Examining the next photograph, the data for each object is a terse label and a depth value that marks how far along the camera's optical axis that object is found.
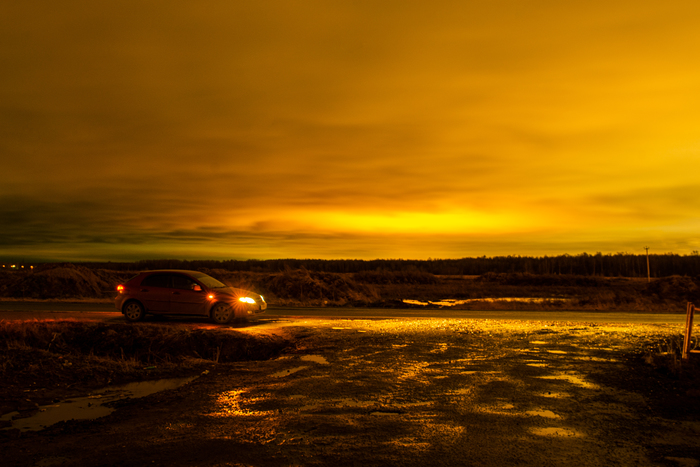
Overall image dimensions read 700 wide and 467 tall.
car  16.58
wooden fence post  10.88
